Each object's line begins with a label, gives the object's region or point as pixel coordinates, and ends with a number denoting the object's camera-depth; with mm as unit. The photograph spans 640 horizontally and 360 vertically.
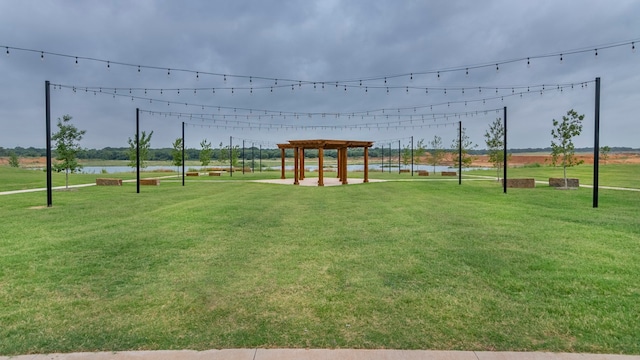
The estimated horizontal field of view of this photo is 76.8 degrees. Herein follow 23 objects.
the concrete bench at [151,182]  22641
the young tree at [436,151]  51031
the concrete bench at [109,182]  22458
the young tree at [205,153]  42625
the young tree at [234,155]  49981
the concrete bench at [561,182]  19281
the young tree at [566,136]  19141
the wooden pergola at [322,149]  23422
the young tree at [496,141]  25766
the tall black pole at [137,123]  17186
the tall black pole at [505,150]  17052
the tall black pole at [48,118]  12414
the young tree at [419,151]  51781
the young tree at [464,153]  34625
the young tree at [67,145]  19141
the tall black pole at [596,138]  11883
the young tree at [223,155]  51688
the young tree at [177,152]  36725
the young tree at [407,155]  55128
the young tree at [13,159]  50769
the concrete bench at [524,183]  19734
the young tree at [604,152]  50812
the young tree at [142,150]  33344
